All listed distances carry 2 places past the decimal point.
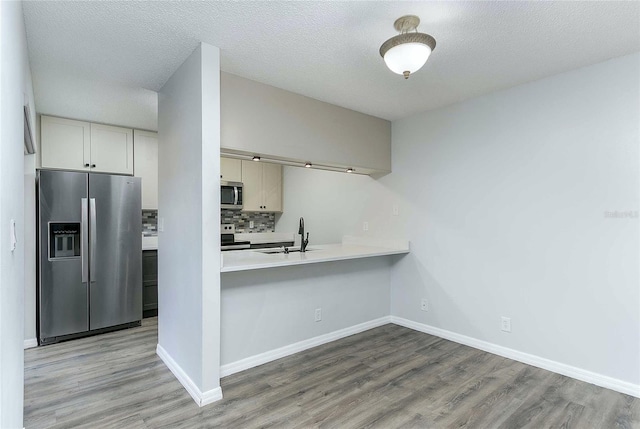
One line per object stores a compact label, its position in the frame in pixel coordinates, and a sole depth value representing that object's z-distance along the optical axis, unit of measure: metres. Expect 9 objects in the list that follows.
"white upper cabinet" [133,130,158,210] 4.31
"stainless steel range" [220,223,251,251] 5.09
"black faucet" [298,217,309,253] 3.85
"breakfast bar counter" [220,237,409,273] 2.68
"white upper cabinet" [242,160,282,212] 5.55
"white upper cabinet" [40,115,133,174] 3.75
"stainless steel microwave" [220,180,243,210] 5.13
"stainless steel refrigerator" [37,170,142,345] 3.44
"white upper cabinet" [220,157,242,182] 5.25
